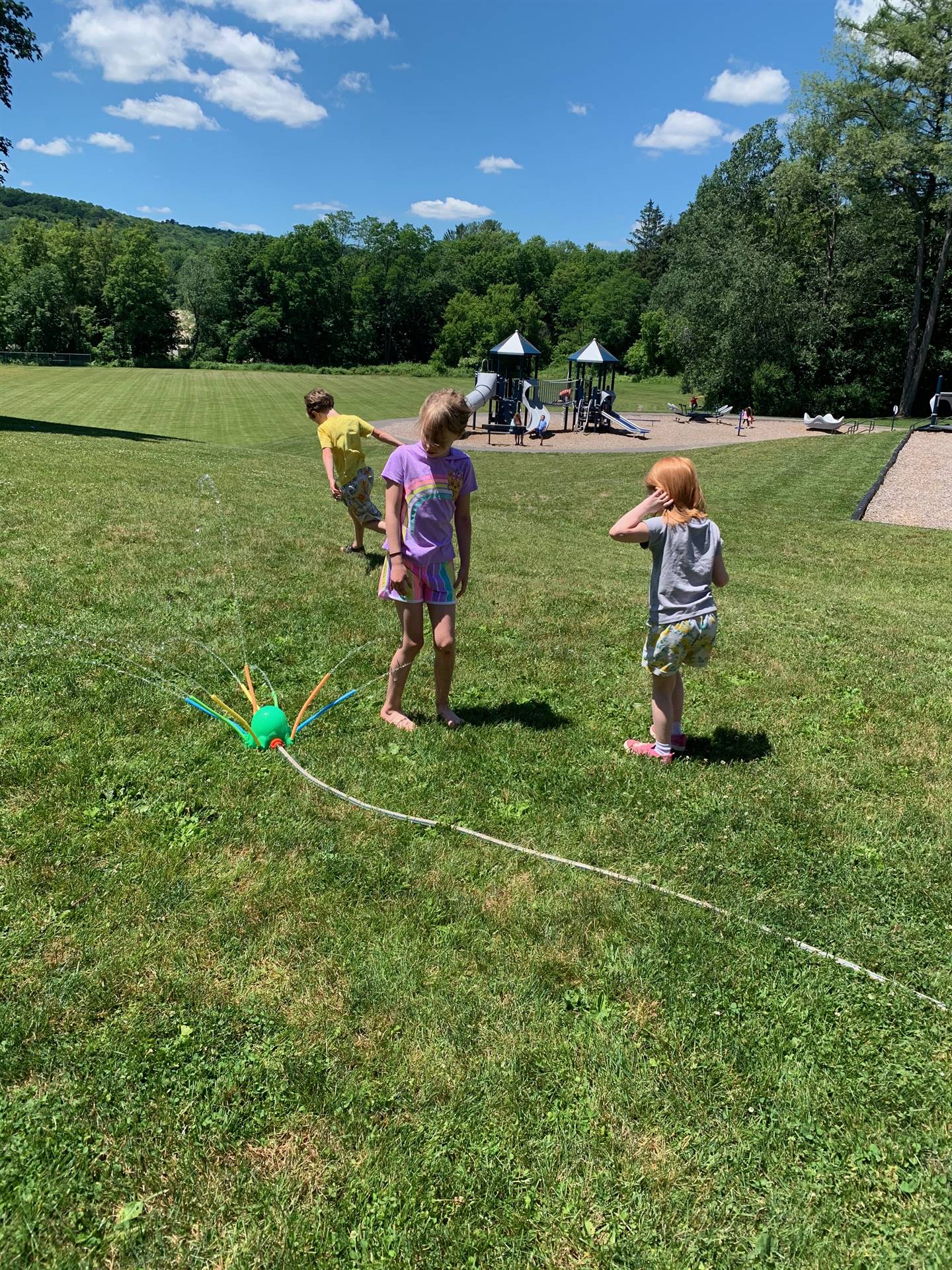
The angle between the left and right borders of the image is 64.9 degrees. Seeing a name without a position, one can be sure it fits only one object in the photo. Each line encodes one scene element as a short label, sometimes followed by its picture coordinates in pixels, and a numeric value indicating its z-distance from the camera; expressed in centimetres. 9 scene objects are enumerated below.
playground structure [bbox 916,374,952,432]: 2882
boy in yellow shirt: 745
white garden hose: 285
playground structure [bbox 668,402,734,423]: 3812
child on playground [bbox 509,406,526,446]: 2892
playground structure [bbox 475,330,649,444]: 3039
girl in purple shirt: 405
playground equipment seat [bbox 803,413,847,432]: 3170
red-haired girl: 396
